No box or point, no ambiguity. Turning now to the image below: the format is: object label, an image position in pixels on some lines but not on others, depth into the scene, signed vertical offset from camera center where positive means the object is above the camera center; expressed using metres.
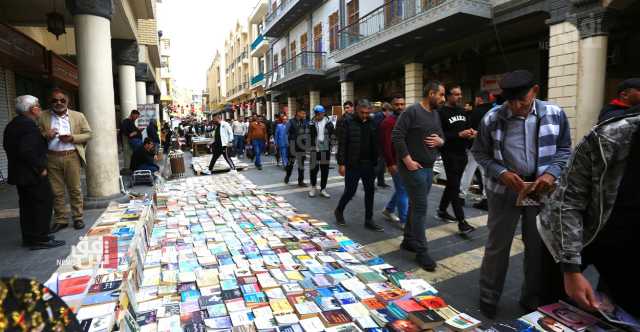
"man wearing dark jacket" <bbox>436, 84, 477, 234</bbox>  5.08 -0.12
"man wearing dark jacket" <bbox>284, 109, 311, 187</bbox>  8.96 -0.20
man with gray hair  4.37 -0.39
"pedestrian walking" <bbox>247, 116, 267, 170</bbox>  12.46 -0.09
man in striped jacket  2.57 -0.25
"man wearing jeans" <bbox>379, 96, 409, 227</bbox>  5.17 -0.57
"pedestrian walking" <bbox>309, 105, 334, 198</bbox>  7.53 -0.29
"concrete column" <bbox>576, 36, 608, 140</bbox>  8.46 +1.06
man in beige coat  5.17 -0.21
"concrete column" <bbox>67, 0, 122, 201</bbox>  6.44 +0.79
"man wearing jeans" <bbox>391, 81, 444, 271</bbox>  3.93 -0.18
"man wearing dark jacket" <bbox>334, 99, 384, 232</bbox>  5.25 -0.22
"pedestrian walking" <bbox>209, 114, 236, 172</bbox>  10.85 -0.12
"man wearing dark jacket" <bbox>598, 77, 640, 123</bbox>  3.55 +0.29
